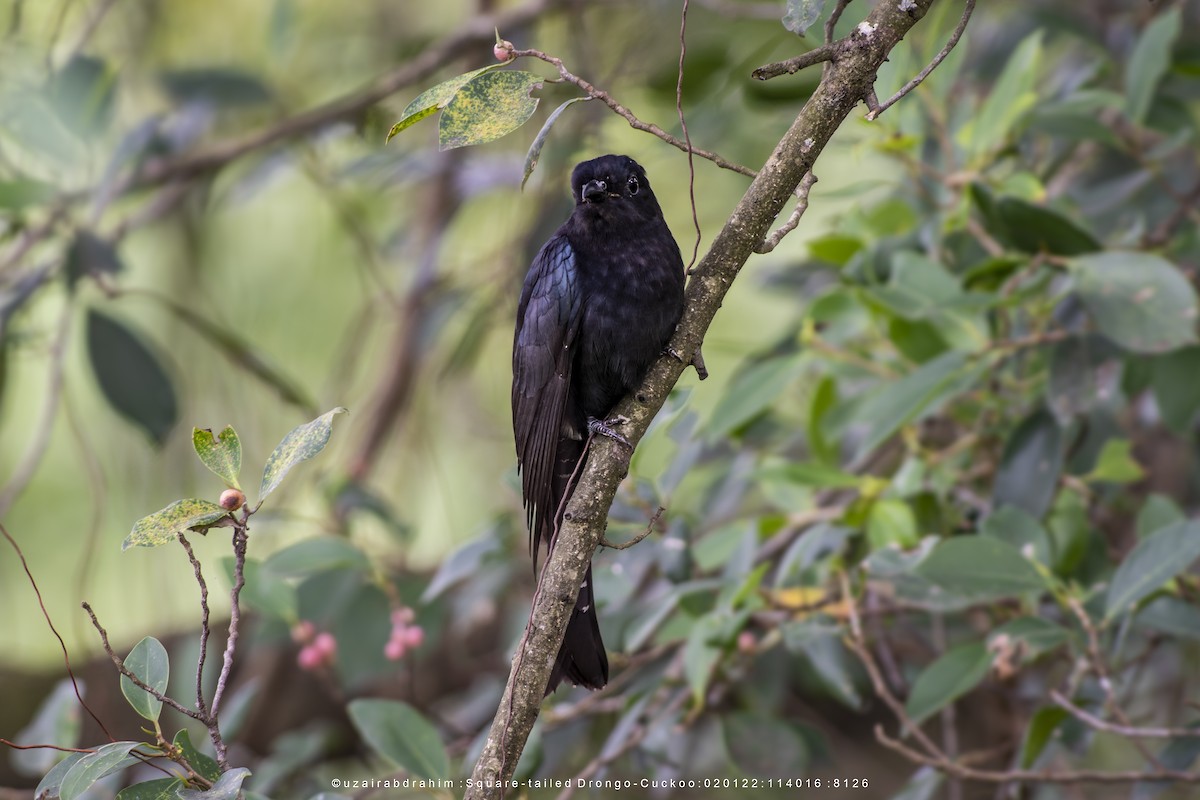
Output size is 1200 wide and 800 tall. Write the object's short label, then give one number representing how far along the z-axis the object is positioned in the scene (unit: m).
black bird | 4.70
